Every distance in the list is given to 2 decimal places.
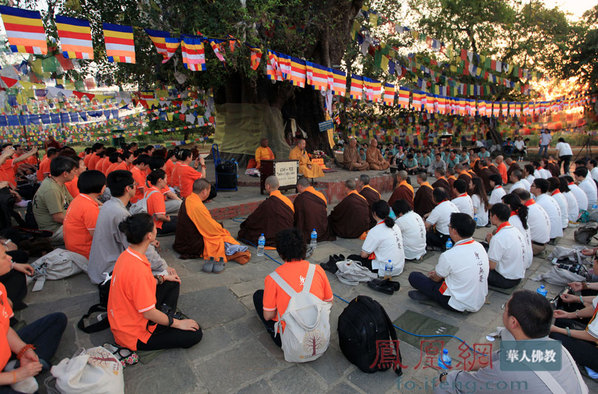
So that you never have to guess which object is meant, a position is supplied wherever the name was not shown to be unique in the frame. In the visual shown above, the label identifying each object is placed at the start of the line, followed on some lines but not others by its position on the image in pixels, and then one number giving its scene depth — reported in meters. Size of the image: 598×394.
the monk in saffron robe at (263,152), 10.91
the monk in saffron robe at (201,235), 4.70
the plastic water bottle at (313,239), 5.74
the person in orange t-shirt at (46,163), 6.65
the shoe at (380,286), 4.05
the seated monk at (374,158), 12.59
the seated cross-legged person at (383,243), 4.27
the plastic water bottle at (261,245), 5.18
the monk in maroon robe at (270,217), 5.54
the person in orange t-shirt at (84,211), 3.65
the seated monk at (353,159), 12.12
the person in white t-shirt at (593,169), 9.11
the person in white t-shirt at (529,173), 8.01
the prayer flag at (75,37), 4.82
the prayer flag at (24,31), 4.34
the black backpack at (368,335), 2.54
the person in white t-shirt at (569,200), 6.69
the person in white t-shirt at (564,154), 13.61
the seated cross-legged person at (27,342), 1.91
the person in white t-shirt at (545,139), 17.62
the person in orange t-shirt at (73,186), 5.54
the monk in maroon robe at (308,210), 5.93
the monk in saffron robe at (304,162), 10.12
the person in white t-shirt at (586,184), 7.57
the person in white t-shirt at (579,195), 7.26
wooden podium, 7.95
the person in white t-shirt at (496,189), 6.80
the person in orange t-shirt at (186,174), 6.89
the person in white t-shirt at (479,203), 7.09
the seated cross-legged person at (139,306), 2.36
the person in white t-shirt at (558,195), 6.36
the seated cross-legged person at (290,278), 2.54
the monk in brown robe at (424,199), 7.24
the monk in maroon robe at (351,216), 6.27
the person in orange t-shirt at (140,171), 6.37
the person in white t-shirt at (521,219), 4.50
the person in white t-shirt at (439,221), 5.52
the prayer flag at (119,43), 5.35
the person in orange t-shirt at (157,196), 4.74
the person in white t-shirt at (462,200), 6.01
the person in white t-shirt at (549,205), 5.80
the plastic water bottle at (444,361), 2.73
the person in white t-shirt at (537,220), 5.25
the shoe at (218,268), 4.47
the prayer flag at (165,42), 6.06
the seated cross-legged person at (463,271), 3.40
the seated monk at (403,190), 7.00
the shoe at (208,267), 4.48
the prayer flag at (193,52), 6.32
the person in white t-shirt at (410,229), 4.89
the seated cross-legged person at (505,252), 3.93
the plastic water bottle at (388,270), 4.31
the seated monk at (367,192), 6.84
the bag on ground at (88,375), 1.86
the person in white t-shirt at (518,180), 7.13
